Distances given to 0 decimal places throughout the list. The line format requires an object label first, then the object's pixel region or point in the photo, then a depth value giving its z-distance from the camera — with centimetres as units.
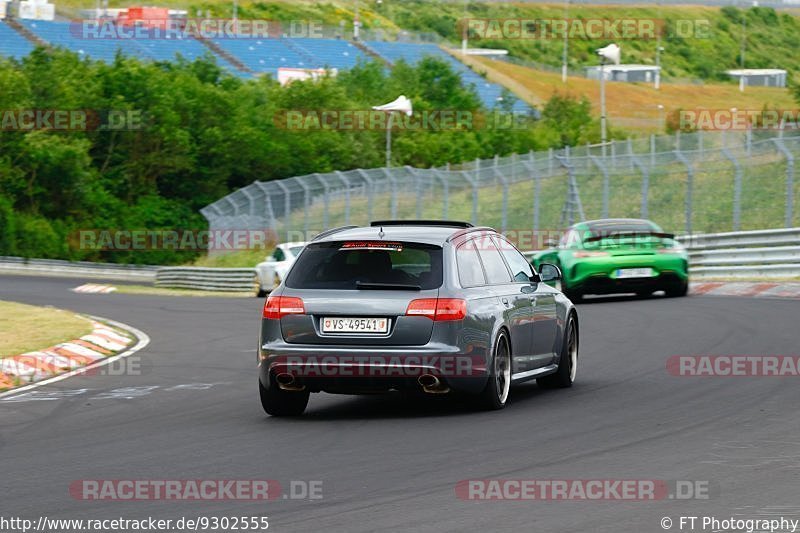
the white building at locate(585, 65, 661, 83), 13112
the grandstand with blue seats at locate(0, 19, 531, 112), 9406
